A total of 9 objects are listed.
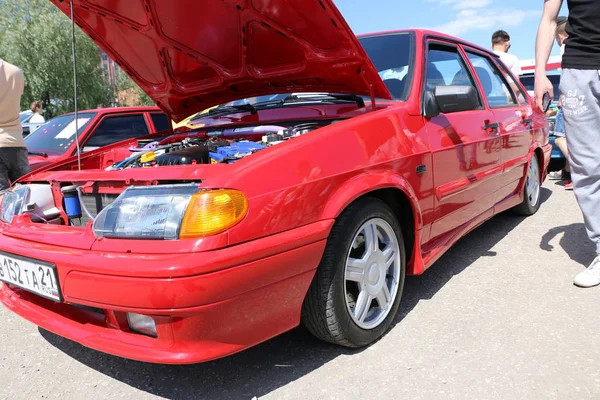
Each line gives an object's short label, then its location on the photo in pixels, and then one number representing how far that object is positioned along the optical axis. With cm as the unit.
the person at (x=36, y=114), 934
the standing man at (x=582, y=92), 271
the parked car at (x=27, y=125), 966
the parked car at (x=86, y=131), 536
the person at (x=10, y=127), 393
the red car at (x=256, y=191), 165
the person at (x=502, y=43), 618
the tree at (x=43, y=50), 1920
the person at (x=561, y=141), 564
